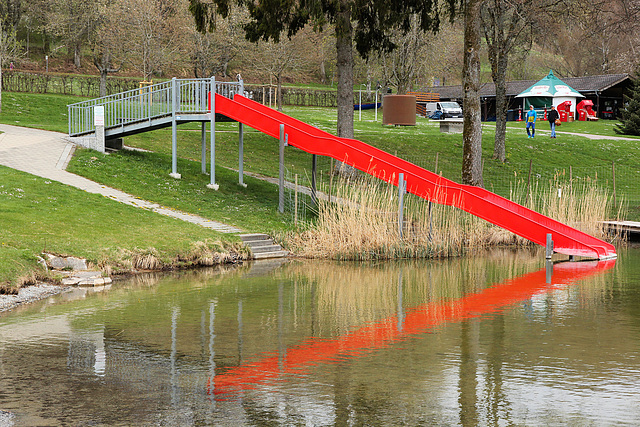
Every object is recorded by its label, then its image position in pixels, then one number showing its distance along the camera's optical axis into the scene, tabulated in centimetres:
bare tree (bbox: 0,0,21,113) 6294
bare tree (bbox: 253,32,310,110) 5428
